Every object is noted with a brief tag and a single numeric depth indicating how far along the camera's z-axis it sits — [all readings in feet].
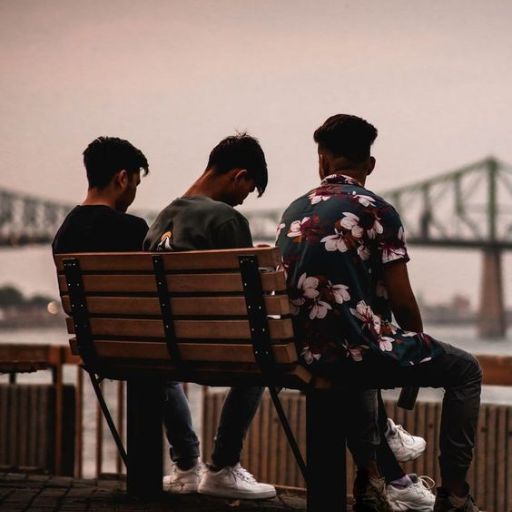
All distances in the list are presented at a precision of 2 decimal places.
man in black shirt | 18.48
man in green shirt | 16.65
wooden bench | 14.96
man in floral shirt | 14.98
